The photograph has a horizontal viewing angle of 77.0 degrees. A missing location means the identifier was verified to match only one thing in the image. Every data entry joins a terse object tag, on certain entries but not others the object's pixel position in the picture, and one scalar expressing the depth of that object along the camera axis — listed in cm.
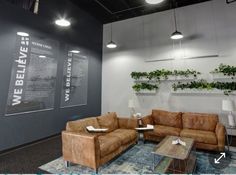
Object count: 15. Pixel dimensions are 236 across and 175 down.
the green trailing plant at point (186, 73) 454
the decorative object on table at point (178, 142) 264
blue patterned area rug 246
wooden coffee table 227
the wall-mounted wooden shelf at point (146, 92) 512
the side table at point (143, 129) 348
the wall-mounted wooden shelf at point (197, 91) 426
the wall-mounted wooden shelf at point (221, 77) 412
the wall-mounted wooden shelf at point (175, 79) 459
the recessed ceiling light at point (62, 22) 364
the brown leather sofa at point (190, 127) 313
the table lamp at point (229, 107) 362
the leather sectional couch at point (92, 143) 237
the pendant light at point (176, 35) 388
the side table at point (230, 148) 310
